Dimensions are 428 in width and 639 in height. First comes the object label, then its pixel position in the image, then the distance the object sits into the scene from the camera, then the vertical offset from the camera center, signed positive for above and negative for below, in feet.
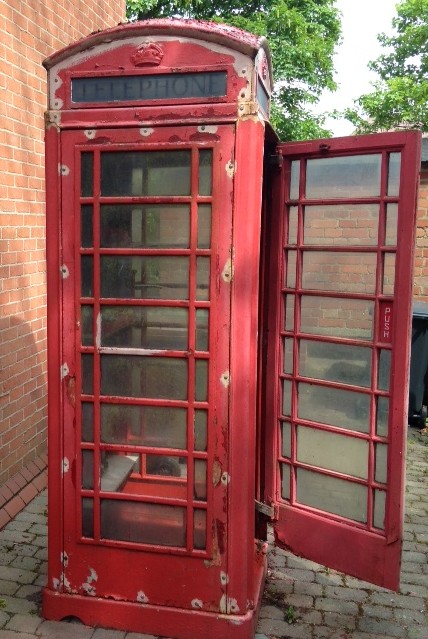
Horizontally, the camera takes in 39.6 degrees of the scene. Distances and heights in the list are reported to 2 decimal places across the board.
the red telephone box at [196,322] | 9.46 -1.18
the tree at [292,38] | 55.21 +20.60
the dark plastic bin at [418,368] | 23.24 -4.38
